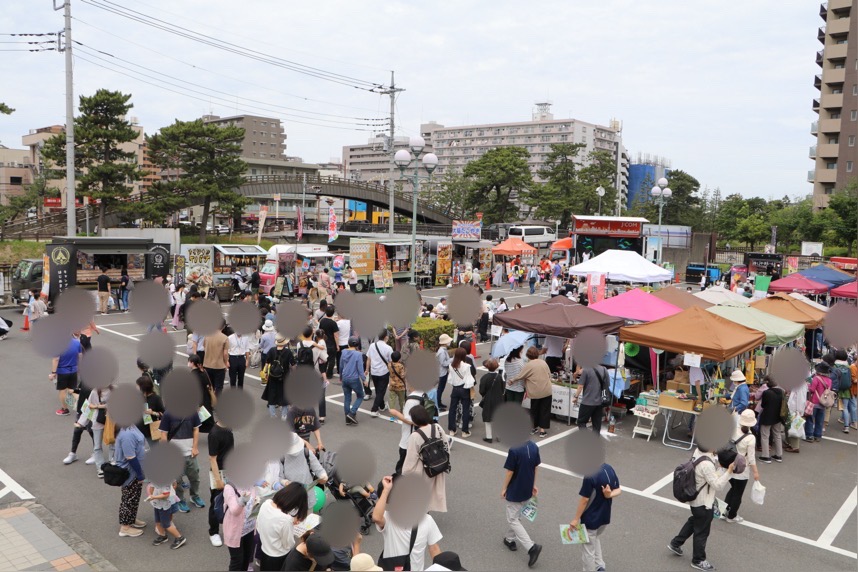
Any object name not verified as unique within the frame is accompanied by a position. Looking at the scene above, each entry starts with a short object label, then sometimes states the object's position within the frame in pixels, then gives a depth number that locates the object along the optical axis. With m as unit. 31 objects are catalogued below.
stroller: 4.72
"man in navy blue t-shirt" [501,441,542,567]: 4.77
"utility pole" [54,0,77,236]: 19.88
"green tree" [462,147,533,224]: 49.66
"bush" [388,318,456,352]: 11.73
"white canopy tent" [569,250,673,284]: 14.09
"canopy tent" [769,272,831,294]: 15.33
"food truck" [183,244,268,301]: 19.05
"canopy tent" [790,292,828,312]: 11.59
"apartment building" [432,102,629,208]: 95.44
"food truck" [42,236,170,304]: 15.93
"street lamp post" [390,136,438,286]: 15.45
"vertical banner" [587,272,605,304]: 13.99
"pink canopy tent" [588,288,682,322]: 9.69
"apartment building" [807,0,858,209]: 45.12
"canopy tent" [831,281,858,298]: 14.35
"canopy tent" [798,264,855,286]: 16.35
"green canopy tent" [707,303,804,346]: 8.99
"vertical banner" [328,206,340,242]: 24.59
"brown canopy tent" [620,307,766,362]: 7.54
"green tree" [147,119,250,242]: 29.69
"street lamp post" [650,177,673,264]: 25.00
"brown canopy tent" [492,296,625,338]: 8.35
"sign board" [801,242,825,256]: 30.75
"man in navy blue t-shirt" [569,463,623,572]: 4.33
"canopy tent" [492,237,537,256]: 28.50
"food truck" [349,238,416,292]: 22.25
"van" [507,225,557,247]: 40.59
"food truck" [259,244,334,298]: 20.30
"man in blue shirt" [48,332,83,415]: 7.59
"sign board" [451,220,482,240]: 26.72
